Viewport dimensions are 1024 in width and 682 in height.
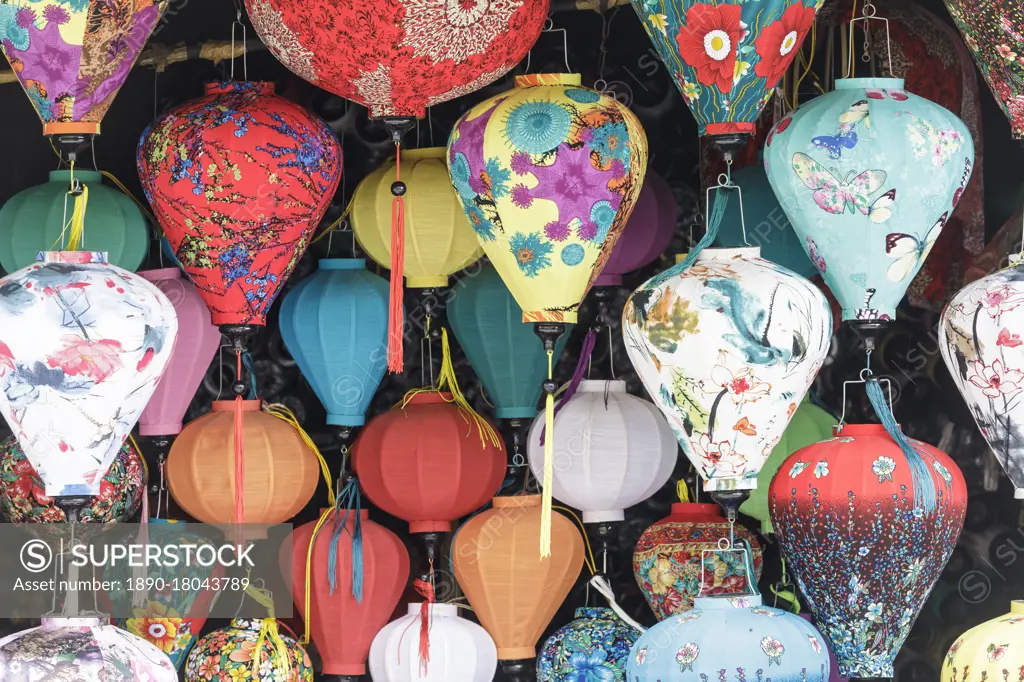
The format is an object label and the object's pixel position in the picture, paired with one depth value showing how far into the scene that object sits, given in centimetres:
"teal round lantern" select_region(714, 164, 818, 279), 289
